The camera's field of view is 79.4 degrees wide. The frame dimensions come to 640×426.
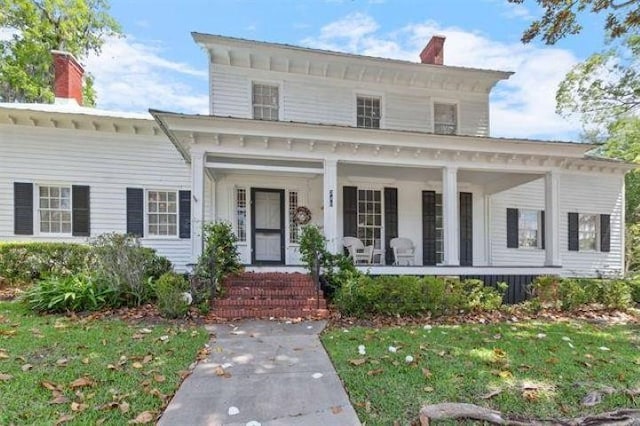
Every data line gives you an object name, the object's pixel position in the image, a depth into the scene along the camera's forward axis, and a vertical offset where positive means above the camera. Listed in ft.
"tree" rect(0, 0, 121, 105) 58.49 +28.26
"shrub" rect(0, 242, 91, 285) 28.48 -3.39
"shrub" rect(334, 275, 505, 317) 22.15 -4.83
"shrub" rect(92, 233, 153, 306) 22.58 -3.35
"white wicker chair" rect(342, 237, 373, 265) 33.55 -3.15
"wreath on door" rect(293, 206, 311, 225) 34.86 -0.14
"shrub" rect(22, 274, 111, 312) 21.07 -4.53
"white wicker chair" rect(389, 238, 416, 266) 35.83 -3.35
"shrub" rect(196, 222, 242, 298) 23.04 -2.52
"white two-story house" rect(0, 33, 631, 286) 28.96 +3.81
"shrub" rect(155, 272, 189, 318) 20.54 -4.50
